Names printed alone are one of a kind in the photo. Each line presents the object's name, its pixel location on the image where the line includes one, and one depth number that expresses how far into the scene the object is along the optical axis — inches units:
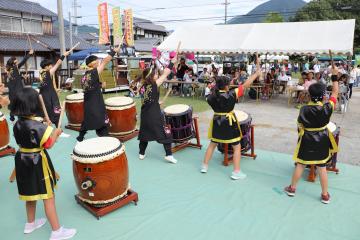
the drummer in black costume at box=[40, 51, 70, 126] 209.8
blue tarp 737.1
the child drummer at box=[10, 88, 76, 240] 92.5
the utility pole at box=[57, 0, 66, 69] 549.1
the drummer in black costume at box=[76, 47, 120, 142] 174.1
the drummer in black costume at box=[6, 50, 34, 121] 227.5
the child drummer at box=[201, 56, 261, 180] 139.7
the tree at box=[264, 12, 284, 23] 1263.3
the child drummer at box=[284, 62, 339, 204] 119.3
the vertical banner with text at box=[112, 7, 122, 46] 644.1
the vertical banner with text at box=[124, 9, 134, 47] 693.3
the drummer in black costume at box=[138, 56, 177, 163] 160.1
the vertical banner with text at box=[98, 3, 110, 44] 677.9
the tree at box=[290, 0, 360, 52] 1323.8
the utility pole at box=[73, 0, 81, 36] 1444.6
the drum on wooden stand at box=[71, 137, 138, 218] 110.3
